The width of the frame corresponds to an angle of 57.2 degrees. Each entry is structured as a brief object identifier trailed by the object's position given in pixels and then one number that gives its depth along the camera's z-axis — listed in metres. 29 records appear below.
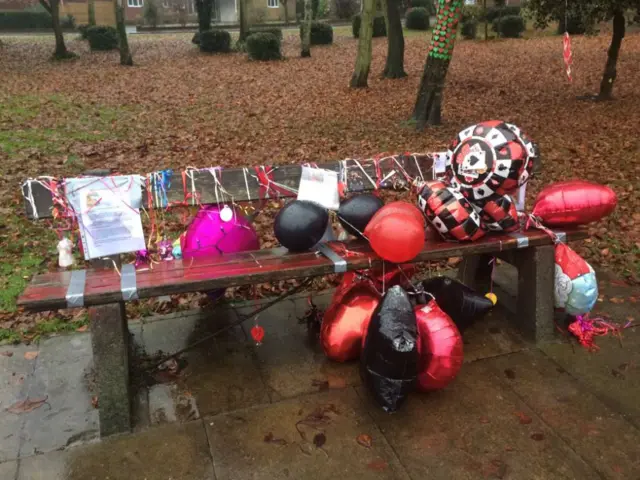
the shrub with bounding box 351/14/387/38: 26.34
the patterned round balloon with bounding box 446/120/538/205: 3.40
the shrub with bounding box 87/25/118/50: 24.39
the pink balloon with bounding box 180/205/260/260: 3.81
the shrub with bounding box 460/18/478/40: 24.43
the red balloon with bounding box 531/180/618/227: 3.76
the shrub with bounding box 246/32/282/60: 20.66
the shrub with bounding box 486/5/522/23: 26.67
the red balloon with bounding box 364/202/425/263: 3.18
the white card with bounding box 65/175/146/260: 3.28
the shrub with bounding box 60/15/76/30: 36.29
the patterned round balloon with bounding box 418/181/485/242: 3.50
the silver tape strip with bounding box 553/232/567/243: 3.80
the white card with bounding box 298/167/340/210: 3.83
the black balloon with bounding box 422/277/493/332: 3.81
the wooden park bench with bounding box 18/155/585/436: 2.99
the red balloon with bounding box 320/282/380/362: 3.54
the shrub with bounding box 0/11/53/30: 34.56
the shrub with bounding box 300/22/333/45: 24.83
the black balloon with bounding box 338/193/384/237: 3.59
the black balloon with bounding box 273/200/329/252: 3.43
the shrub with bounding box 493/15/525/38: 24.44
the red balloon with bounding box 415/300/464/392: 3.20
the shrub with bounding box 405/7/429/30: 29.25
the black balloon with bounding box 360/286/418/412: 3.02
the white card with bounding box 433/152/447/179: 4.14
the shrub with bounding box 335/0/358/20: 38.66
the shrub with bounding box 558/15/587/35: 22.71
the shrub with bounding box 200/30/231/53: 23.80
